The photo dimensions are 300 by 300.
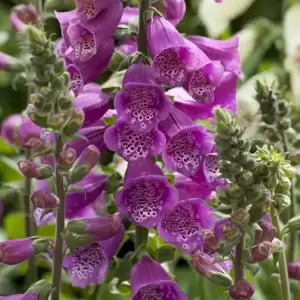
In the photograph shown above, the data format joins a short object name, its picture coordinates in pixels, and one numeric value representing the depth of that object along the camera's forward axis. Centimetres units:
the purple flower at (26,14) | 91
